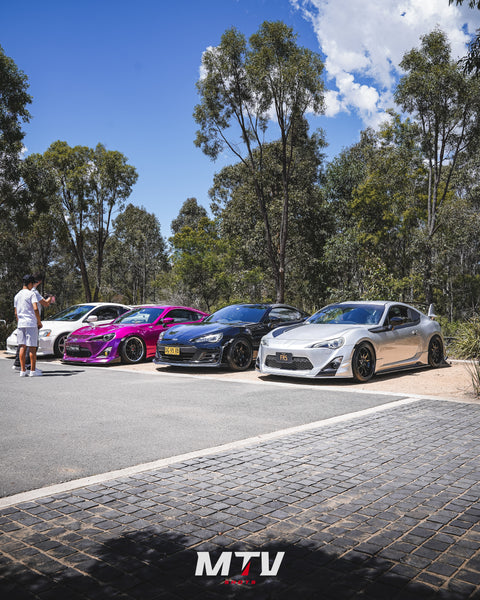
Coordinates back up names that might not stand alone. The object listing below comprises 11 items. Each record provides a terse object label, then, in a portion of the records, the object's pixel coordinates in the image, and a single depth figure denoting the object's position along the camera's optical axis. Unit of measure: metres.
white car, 14.35
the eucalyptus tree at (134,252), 58.09
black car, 10.94
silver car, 9.18
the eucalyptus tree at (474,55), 9.30
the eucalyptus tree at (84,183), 32.03
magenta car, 12.53
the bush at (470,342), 12.28
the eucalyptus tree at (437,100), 22.72
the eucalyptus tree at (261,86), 23.19
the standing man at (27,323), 10.50
